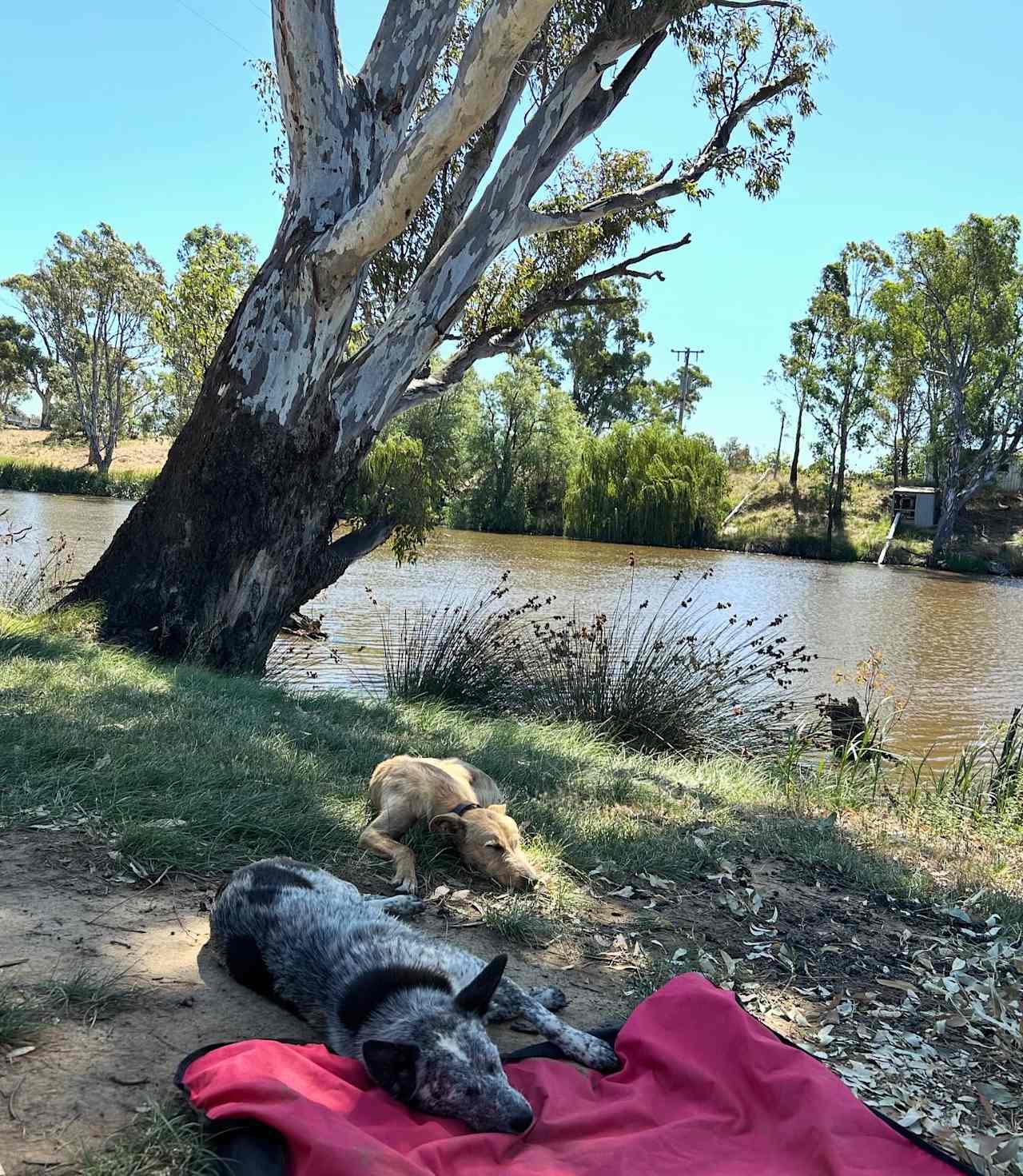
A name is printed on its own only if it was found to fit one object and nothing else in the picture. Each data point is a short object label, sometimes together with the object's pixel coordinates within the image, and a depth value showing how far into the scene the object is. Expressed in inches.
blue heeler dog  95.7
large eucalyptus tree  312.8
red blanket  85.8
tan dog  161.6
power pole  2423.7
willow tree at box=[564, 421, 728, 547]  1496.1
